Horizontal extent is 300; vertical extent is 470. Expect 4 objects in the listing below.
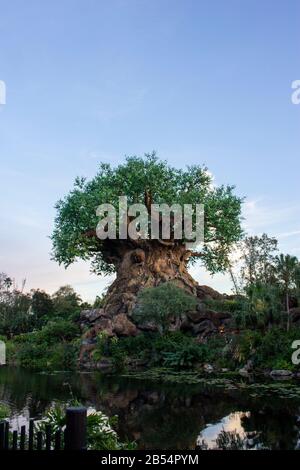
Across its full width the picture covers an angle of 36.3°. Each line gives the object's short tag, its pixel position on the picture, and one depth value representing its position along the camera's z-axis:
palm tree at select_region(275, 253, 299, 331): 22.61
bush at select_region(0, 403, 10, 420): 10.25
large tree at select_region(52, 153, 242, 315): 29.03
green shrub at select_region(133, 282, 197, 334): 25.23
